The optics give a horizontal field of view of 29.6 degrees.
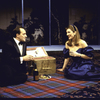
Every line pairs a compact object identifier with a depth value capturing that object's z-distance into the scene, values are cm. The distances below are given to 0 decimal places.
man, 324
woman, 365
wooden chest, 419
